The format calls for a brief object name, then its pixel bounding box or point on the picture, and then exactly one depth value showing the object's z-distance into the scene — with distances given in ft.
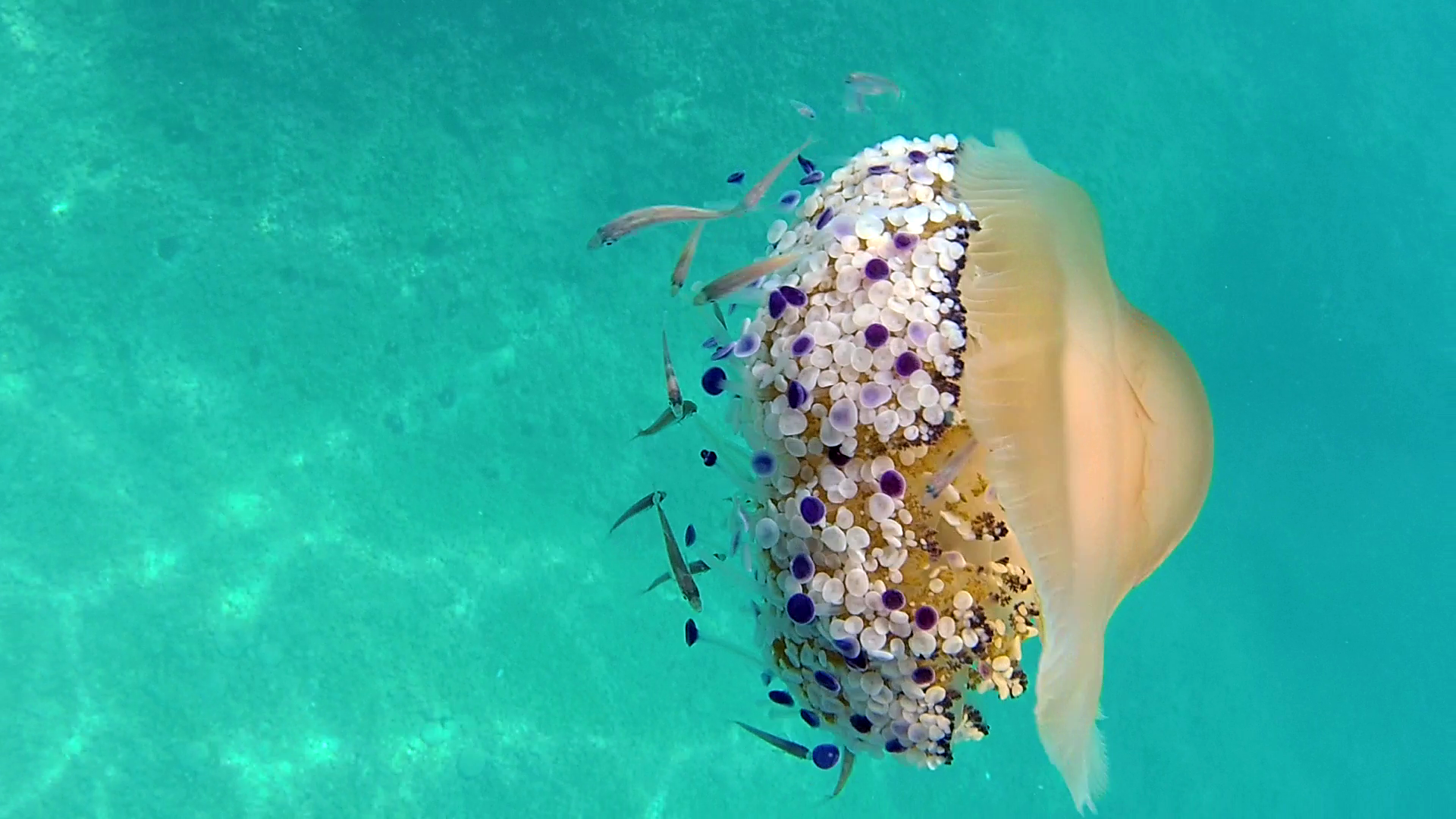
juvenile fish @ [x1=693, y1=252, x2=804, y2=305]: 7.23
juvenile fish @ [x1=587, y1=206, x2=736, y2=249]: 8.87
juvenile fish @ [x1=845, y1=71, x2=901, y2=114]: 12.70
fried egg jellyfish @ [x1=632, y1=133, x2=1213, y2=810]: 6.11
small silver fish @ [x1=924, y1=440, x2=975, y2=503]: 6.37
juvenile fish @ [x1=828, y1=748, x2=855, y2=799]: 8.49
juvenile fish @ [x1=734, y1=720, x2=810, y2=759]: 9.15
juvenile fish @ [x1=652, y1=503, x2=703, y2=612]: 9.02
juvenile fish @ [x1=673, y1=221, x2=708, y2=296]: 8.99
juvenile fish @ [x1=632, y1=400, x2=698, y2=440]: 8.95
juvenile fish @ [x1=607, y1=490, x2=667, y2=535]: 9.99
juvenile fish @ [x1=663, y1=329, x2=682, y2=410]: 9.15
